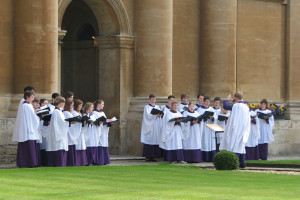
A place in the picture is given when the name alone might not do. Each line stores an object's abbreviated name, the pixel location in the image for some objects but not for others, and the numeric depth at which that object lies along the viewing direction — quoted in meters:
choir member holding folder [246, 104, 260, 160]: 26.39
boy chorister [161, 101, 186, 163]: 24.06
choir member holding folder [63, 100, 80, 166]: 20.92
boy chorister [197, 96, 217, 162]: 25.28
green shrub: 20.09
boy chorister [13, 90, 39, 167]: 20.17
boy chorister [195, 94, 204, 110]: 25.59
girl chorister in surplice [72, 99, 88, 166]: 21.11
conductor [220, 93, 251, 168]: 21.08
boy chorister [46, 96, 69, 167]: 20.50
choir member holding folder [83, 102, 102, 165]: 21.86
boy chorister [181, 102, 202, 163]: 24.42
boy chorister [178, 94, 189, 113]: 25.15
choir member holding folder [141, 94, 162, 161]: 24.83
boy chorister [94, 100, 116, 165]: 22.30
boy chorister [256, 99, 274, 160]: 27.02
